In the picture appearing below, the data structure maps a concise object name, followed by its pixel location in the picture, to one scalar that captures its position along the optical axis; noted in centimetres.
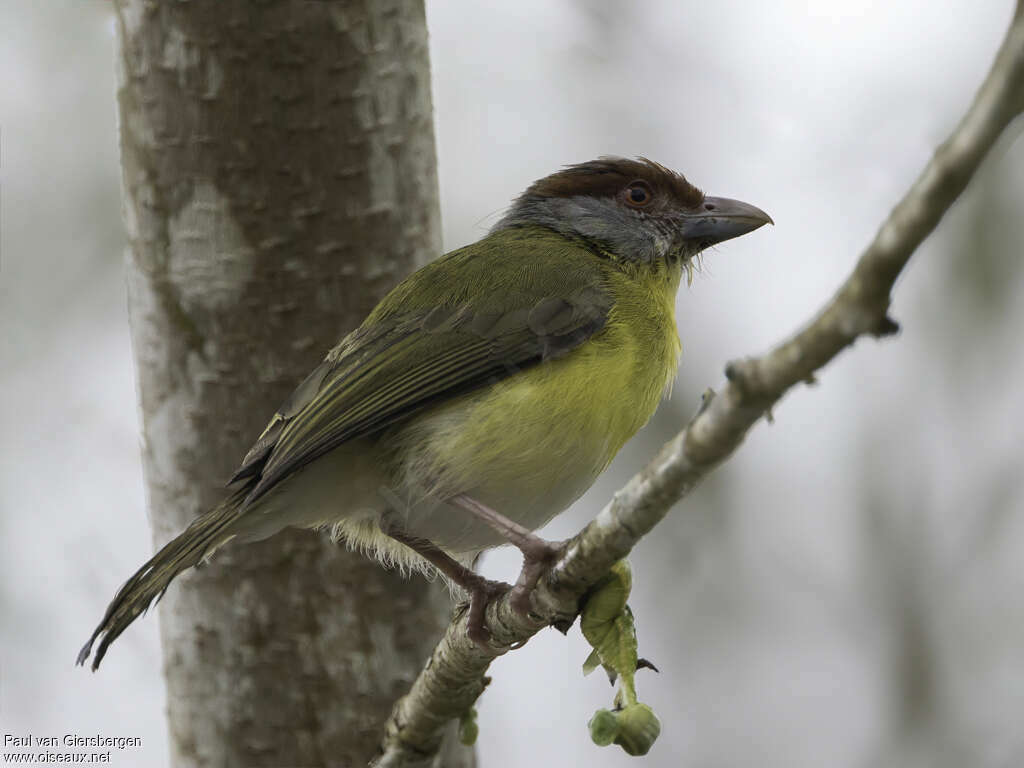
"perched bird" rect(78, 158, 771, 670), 617
